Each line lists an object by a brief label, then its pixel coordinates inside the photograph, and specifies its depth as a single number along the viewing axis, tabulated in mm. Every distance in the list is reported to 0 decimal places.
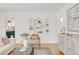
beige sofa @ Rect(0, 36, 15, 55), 1298
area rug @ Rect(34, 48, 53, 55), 1454
